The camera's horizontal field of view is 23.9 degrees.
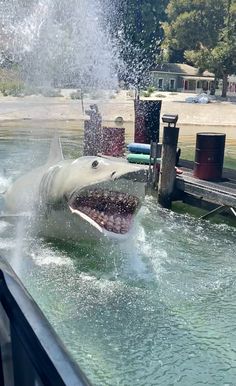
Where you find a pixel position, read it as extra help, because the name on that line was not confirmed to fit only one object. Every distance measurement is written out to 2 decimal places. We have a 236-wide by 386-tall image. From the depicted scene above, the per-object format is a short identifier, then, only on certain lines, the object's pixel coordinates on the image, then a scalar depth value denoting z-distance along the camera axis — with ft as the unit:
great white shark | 22.27
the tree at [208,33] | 179.32
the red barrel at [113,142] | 55.47
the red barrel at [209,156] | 40.53
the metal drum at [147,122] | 54.13
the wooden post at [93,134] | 54.49
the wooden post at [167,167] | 40.01
